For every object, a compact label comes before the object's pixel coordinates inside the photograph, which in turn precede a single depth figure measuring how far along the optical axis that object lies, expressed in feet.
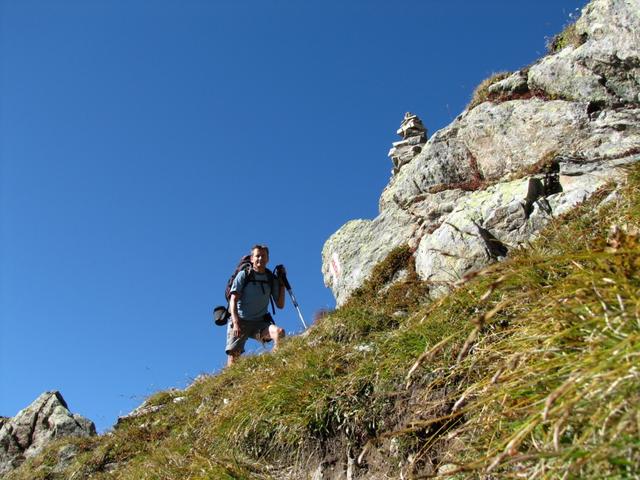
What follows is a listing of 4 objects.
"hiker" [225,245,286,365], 46.06
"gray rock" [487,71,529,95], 61.93
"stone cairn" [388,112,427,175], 88.17
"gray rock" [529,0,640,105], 51.06
